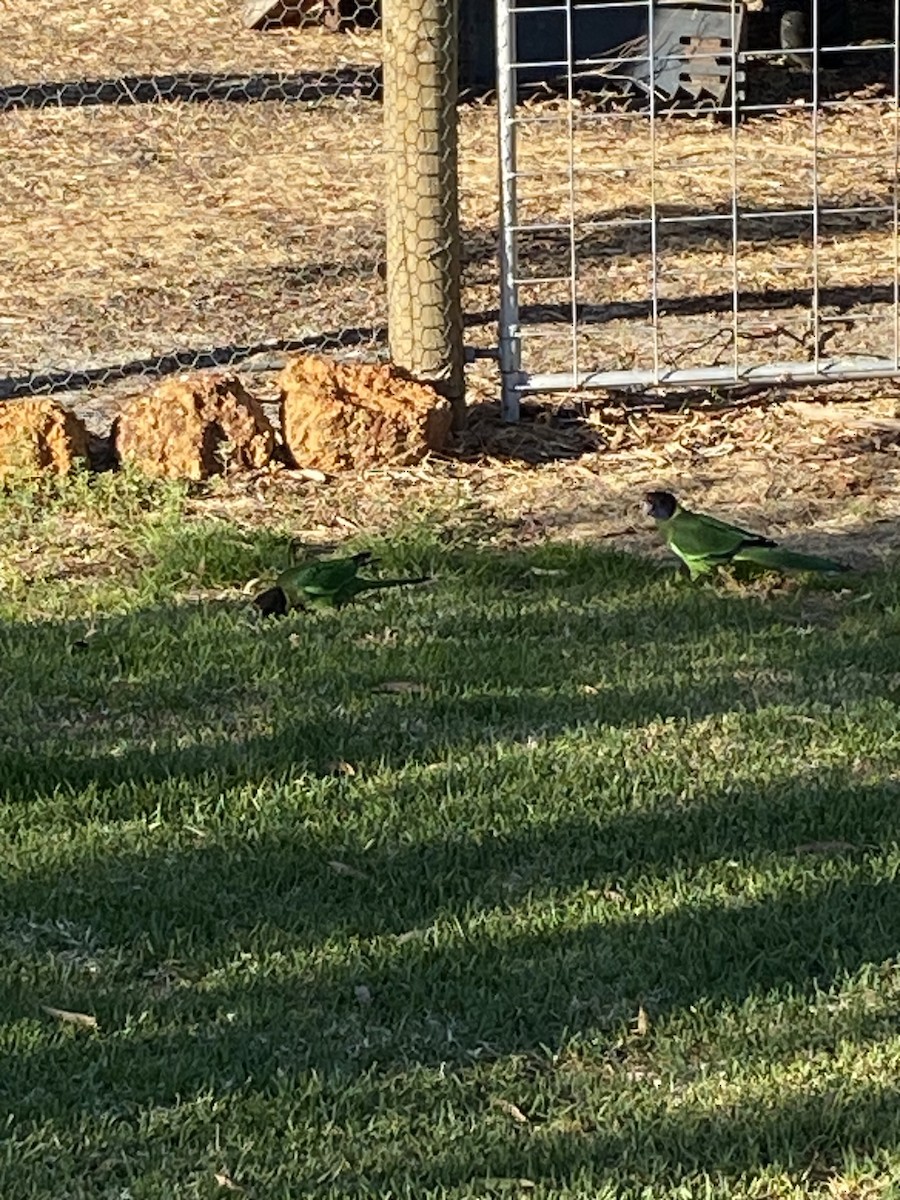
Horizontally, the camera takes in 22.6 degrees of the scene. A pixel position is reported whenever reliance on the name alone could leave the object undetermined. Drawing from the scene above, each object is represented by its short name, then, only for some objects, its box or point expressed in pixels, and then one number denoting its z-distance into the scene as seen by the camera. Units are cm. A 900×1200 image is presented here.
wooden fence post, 684
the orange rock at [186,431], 664
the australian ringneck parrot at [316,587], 546
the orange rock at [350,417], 675
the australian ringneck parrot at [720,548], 544
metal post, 700
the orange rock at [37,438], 651
